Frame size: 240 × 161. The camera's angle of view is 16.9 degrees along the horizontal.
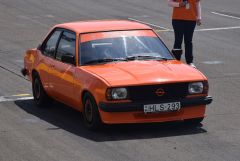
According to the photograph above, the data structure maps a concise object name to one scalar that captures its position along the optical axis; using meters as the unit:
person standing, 16.03
